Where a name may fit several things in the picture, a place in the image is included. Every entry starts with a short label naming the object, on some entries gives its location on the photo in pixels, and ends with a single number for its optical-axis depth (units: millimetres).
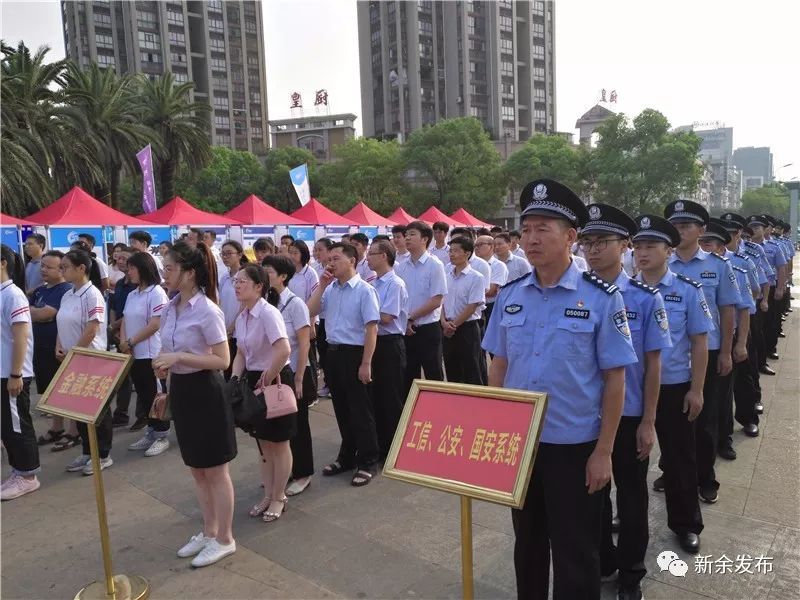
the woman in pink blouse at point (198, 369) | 3033
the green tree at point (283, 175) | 42250
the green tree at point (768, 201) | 71875
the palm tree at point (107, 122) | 21152
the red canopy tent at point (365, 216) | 17812
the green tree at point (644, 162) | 30583
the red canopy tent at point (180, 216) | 14016
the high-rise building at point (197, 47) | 64938
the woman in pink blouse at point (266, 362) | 3398
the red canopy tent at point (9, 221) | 10064
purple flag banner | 15859
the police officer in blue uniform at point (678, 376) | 3047
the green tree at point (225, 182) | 40250
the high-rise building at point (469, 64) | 69188
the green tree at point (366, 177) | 37125
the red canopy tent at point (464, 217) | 21134
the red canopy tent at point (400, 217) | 19656
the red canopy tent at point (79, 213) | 11391
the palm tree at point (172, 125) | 25859
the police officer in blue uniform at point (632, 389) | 2551
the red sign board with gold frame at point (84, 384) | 2807
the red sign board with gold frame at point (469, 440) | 1731
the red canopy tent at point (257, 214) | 15195
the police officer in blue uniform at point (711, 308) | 3590
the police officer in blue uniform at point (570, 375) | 2090
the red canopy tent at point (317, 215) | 16266
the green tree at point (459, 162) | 36262
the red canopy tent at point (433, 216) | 19092
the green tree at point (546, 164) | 35281
